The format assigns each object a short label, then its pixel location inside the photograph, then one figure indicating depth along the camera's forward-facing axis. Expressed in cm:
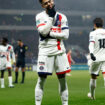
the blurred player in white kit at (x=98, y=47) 1805
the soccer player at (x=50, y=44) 1257
